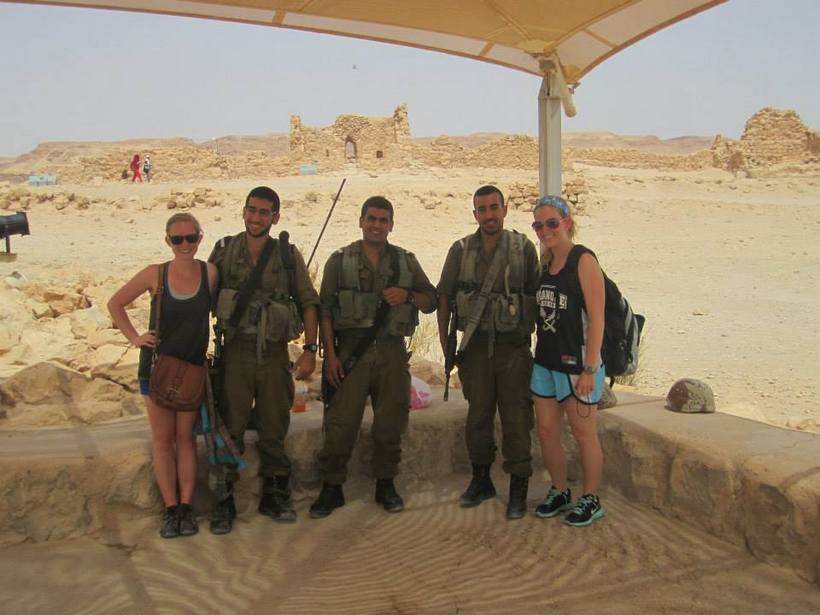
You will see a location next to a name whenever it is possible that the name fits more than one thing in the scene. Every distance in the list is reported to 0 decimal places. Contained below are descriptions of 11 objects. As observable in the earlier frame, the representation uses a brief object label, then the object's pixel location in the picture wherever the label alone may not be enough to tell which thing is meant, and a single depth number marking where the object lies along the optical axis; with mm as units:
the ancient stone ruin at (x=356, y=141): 29250
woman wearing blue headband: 3369
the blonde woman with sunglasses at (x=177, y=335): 3398
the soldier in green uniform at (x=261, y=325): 3547
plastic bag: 4676
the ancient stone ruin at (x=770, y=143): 28141
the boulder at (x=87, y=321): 7220
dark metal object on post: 7473
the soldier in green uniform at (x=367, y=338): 3770
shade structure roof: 4047
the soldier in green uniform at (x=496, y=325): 3715
